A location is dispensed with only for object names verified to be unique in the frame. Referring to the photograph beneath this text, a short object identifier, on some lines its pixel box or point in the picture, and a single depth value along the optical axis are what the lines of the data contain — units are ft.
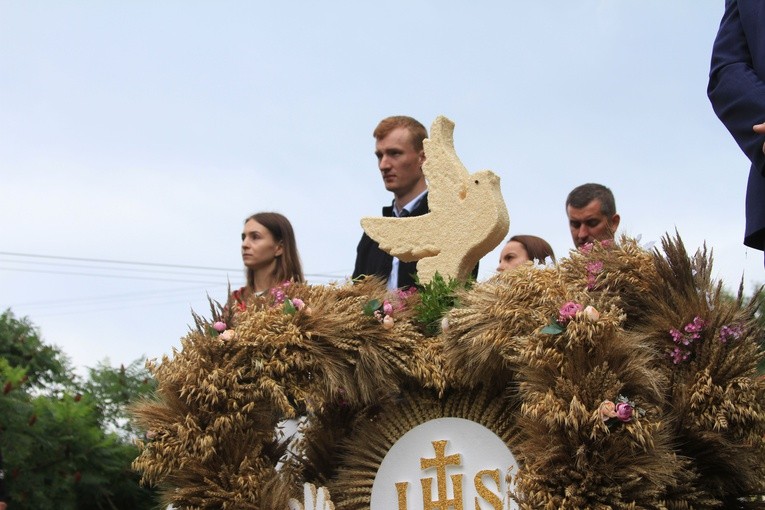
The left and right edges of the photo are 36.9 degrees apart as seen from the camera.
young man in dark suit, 15.75
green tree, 21.93
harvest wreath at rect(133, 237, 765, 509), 9.64
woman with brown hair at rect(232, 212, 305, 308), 16.55
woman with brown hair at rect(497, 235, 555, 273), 16.97
